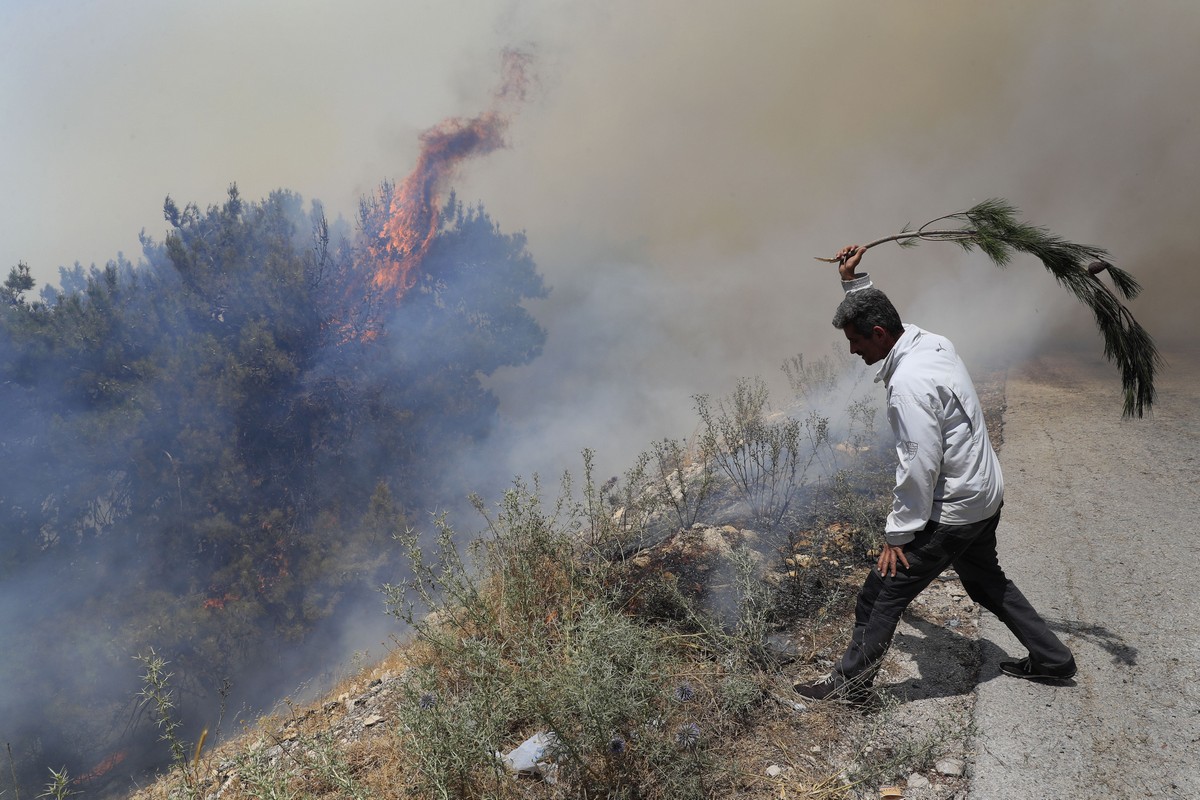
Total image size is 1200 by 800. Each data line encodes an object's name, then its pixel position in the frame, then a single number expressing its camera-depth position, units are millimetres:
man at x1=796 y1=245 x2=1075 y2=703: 2293
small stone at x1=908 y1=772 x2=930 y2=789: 2154
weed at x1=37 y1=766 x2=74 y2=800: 1872
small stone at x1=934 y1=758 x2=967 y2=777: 2176
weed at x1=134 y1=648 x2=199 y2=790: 2134
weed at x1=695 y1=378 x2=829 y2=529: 4688
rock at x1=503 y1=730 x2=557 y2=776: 2354
